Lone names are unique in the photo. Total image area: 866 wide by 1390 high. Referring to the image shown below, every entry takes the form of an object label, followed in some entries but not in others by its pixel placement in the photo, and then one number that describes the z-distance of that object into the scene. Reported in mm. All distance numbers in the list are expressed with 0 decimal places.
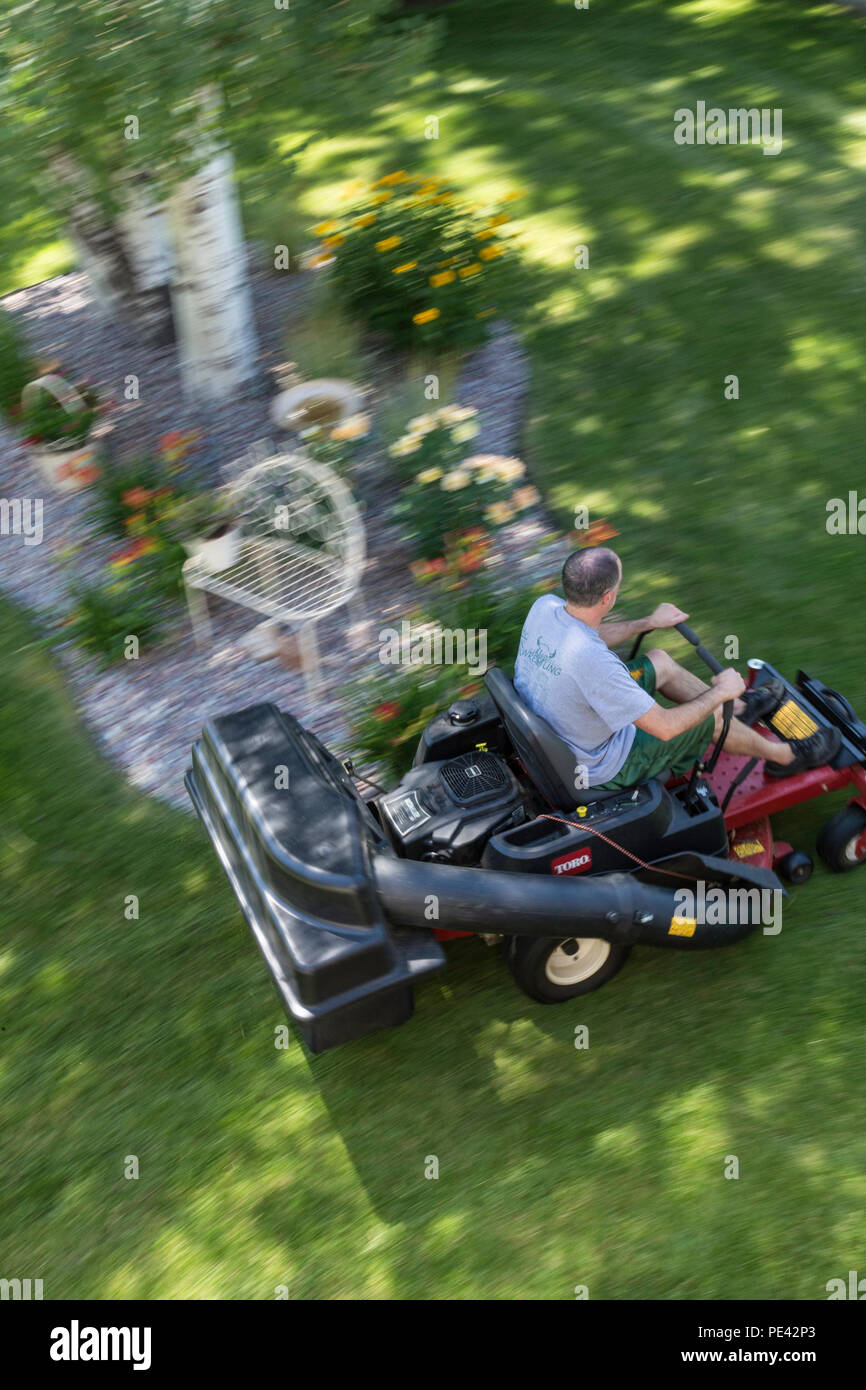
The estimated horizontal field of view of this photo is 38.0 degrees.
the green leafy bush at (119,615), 6344
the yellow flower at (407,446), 6430
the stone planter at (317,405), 7000
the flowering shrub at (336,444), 6422
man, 4379
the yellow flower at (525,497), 6543
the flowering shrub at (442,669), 5527
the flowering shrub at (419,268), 7539
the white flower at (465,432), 6586
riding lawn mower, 3977
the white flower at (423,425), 6457
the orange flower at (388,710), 5523
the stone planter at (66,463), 7176
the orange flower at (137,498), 6637
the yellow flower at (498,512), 6516
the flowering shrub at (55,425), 7227
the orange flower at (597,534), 6770
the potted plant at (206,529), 6227
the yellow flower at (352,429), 6492
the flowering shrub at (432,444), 6355
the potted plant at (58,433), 7223
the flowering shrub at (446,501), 6250
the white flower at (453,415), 6389
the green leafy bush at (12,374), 7809
